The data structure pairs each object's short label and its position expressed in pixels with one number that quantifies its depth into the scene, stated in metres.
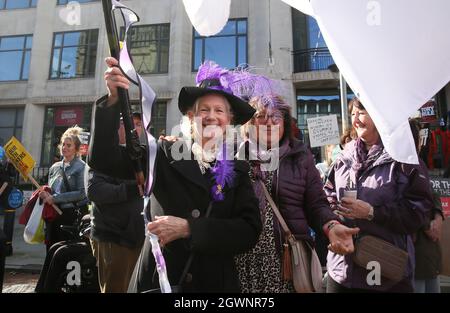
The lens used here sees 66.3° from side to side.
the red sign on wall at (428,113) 8.96
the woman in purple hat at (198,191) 1.45
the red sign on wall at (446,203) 5.53
